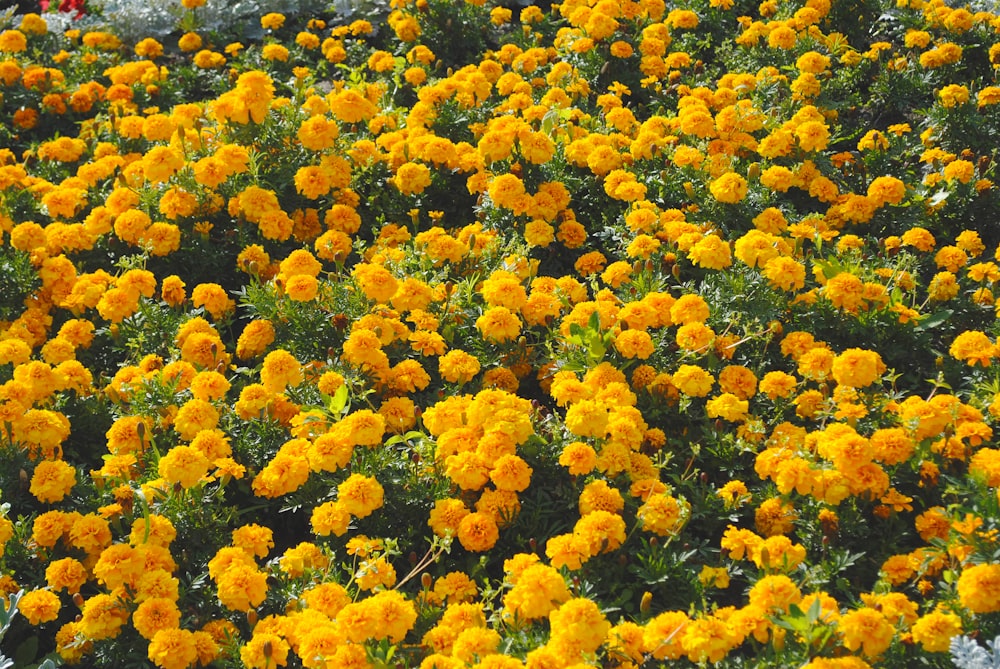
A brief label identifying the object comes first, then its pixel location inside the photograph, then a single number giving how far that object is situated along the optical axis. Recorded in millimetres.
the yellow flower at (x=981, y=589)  2609
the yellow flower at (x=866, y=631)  2547
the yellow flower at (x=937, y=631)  2557
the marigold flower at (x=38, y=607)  2785
